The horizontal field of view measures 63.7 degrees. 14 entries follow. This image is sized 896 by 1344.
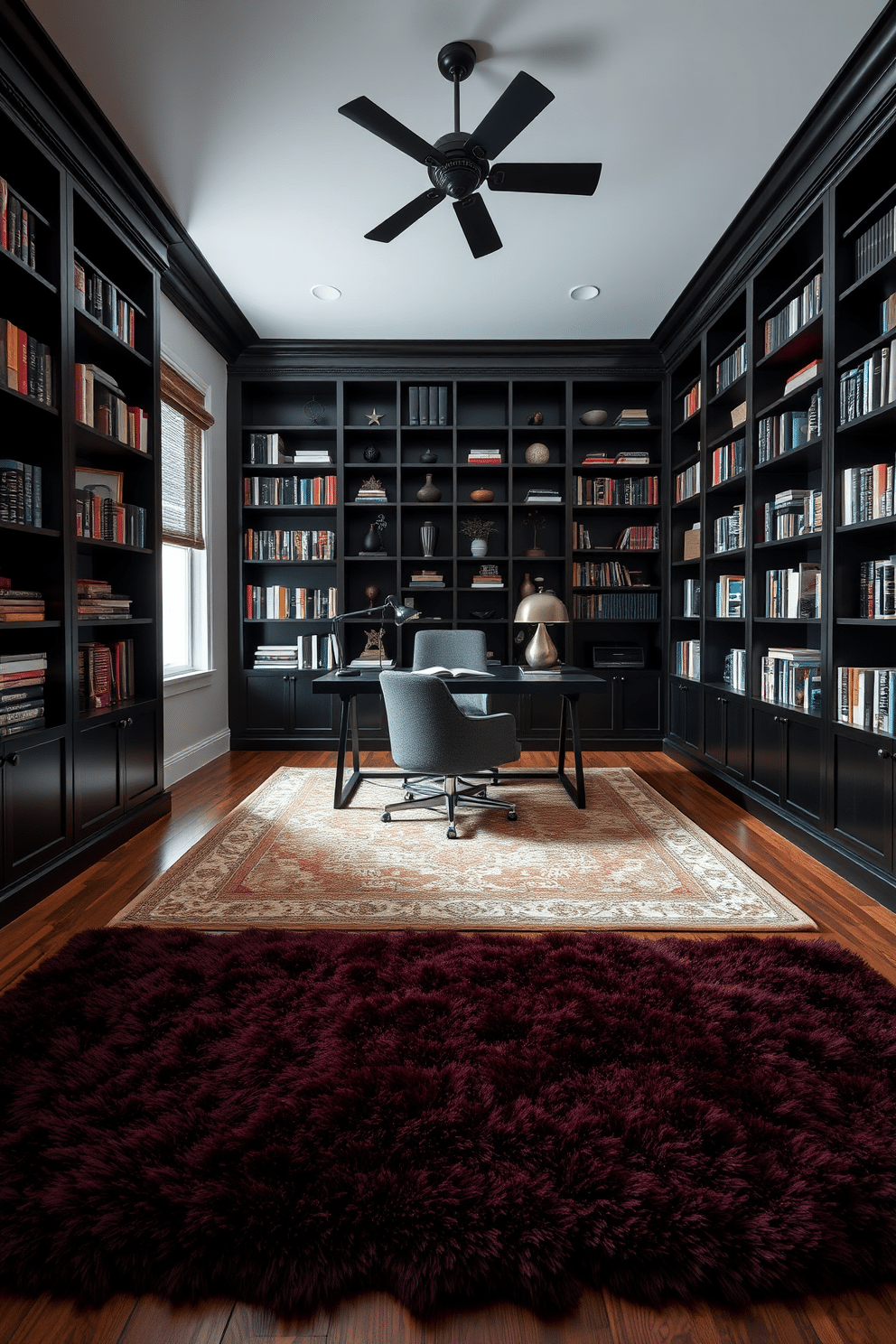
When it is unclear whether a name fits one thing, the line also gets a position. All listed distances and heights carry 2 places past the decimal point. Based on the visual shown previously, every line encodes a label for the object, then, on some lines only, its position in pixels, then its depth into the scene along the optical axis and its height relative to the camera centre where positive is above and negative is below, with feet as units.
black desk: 11.33 -0.60
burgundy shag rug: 3.59 -2.89
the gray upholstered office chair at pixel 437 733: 10.18 -1.20
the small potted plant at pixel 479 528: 18.94 +3.19
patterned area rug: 7.76 -2.84
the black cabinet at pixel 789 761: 10.33 -1.73
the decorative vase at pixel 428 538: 18.15 +2.80
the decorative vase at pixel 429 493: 18.04 +3.91
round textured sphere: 18.04 +4.88
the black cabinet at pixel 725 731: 13.21 -1.60
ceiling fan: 7.63 +5.67
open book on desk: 11.82 -0.38
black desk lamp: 12.64 +0.62
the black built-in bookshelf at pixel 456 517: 18.06 +3.50
